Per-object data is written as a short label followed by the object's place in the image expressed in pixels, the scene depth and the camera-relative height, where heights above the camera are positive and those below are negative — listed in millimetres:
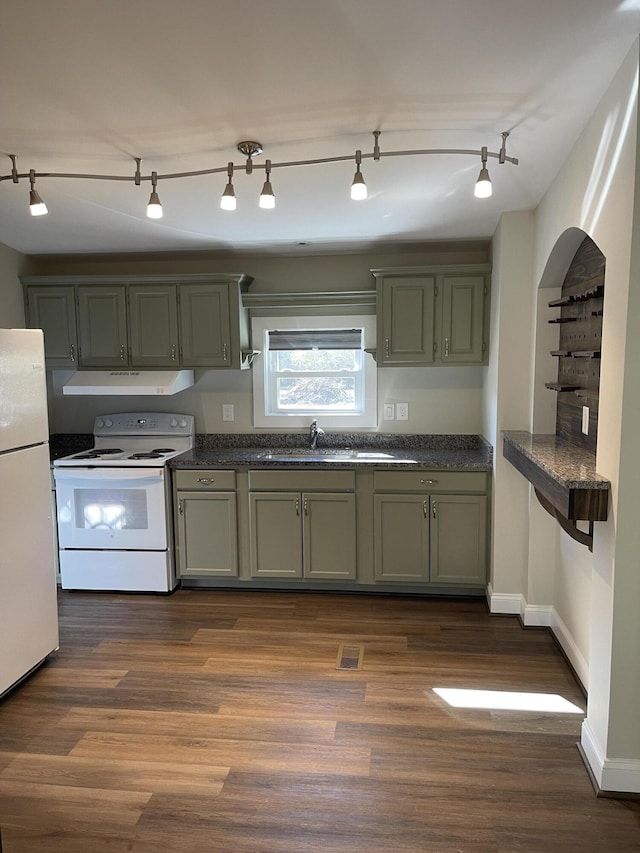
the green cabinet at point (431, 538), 3889 -1060
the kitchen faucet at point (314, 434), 4438 -440
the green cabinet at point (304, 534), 4000 -1056
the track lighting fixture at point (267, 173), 2363 +858
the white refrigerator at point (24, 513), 2832 -673
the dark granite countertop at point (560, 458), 2174 -372
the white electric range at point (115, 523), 4027 -986
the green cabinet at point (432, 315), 3996 +379
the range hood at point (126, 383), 4199 -61
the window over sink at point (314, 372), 4465 +8
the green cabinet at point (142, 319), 4215 +381
